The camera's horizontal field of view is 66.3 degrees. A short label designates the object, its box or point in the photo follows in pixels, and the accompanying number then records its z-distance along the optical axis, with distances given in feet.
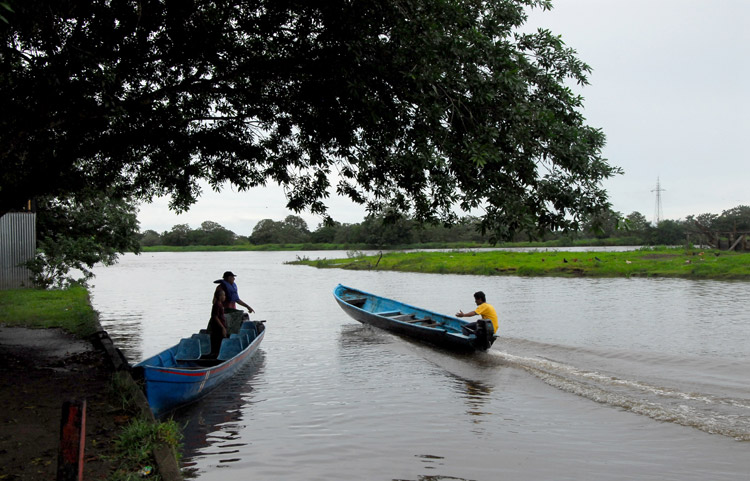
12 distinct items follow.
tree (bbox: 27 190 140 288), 75.31
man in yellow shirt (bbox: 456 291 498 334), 46.14
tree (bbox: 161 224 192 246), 382.63
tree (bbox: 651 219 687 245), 246.53
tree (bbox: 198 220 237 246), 384.06
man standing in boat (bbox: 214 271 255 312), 42.02
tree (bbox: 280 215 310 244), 368.87
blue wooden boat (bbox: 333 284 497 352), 45.37
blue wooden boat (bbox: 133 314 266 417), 26.81
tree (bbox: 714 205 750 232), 251.80
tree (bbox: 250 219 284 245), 375.25
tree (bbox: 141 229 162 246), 393.70
